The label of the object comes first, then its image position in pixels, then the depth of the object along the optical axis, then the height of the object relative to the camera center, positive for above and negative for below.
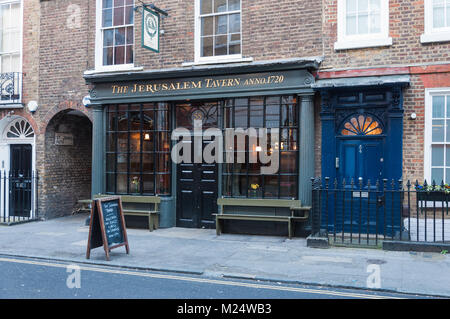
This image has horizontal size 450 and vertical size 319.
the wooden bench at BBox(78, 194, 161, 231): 11.46 -1.14
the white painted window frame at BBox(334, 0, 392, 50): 9.80 +2.89
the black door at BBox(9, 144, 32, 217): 13.52 -0.55
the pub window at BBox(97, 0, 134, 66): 12.31 +3.65
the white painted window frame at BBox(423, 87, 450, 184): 9.48 +0.77
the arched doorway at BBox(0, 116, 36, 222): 13.45 -0.10
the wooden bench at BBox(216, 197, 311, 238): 10.09 -1.08
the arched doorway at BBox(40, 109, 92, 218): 13.38 +0.01
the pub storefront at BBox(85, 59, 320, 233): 10.34 +0.91
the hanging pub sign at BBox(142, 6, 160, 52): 10.70 +3.32
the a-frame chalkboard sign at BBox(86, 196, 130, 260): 8.18 -1.18
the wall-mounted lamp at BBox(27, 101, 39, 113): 13.24 +1.69
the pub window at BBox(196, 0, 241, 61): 11.20 +3.44
